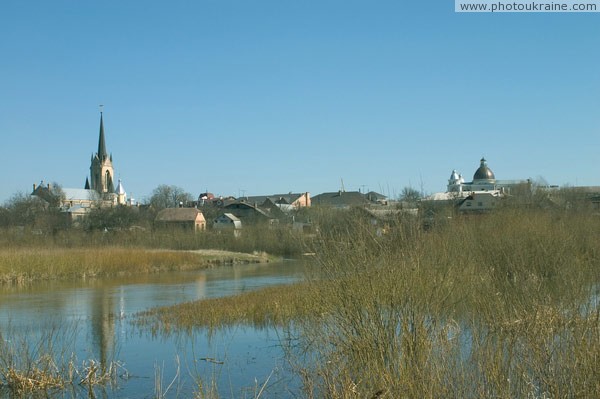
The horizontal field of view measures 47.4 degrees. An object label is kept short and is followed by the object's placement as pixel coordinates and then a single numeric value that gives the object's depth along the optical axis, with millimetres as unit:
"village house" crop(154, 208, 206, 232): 89625
